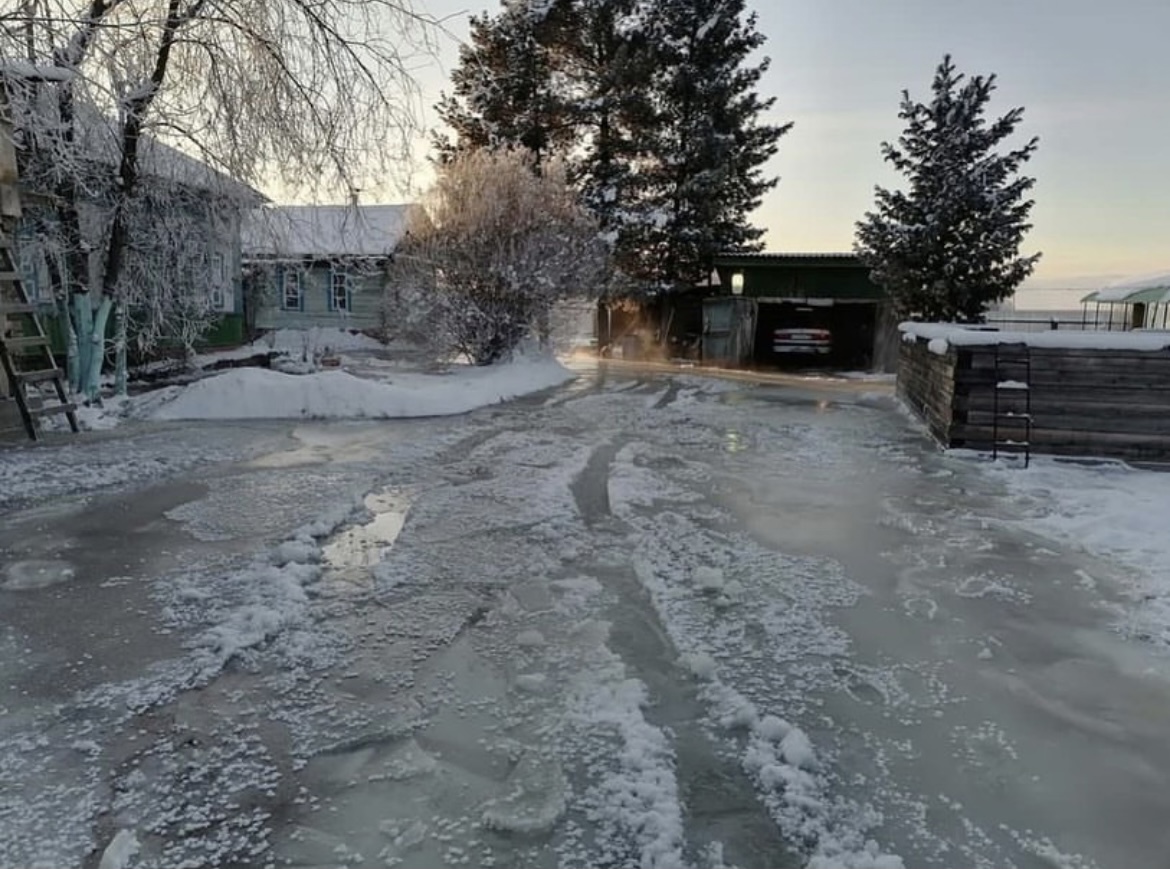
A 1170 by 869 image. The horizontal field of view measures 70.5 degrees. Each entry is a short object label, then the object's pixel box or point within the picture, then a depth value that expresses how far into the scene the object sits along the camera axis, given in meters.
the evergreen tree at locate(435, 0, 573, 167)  22.52
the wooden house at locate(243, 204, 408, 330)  11.88
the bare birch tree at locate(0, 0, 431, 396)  7.77
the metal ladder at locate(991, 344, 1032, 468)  8.16
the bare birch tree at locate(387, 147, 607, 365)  14.79
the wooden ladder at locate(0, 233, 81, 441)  8.38
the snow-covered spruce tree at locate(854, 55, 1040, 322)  16.84
